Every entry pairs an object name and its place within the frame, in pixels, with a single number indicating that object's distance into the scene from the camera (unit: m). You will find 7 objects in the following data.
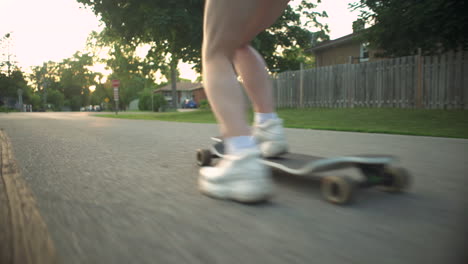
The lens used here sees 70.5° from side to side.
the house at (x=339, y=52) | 24.08
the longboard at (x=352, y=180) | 1.36
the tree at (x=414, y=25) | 8.62
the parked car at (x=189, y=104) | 51.09
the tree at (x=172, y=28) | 16.09
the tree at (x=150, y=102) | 34.25
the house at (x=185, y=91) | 78.75
